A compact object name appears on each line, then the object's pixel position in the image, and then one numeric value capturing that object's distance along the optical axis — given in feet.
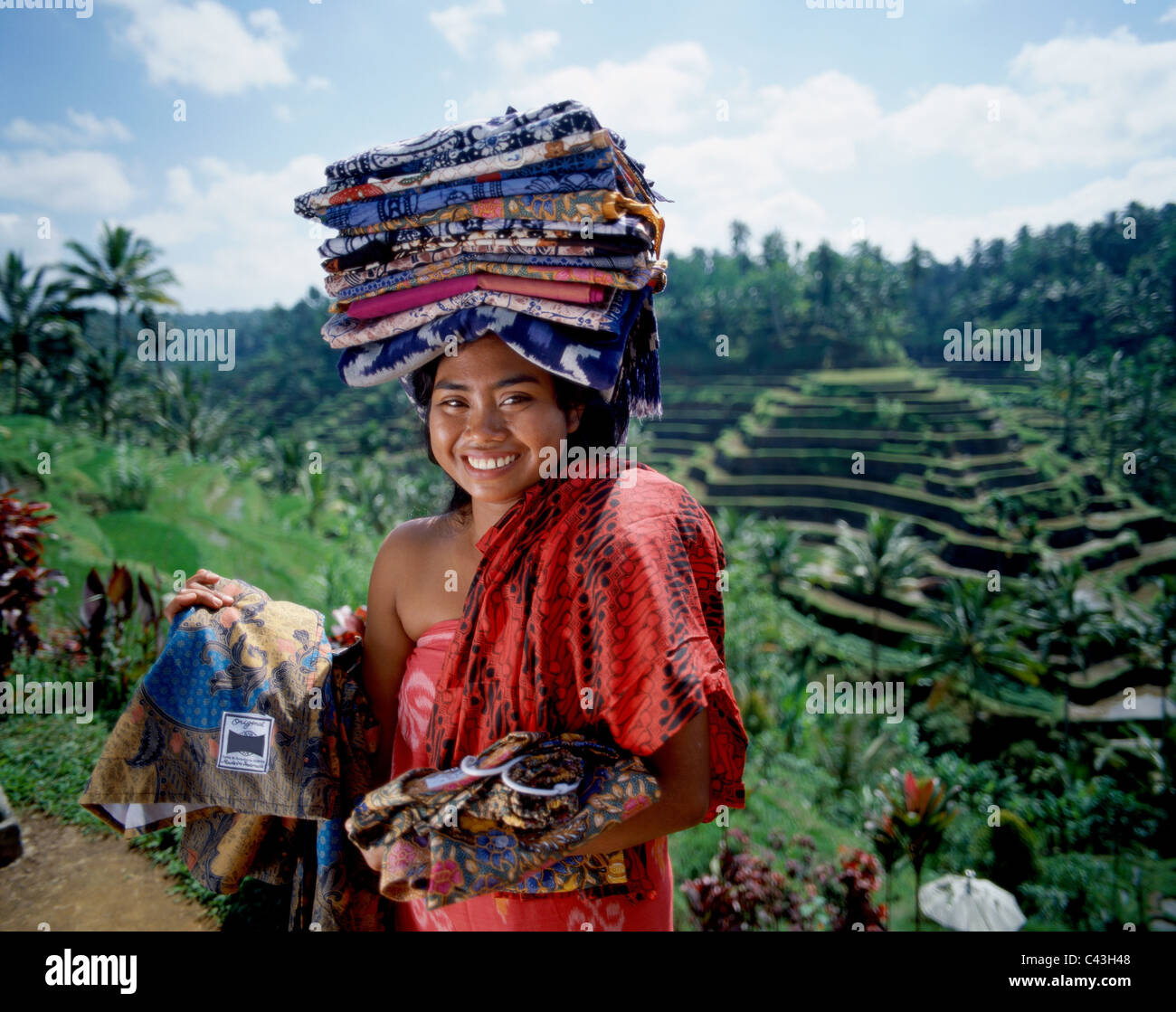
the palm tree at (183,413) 63.00
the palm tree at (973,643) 65.87
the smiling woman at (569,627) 3.66
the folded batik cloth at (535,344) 3.93
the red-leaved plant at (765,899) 15.14
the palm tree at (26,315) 60.29
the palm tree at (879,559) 66.85
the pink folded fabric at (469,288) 3.94
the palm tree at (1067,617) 62.13
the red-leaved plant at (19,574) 11.32
